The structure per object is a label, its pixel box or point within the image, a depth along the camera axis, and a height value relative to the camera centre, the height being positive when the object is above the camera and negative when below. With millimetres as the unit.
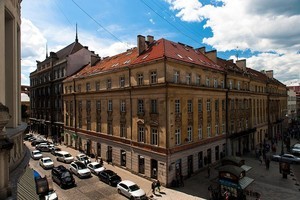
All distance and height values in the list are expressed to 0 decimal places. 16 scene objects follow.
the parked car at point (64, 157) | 33975 -9043
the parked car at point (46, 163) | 30938 -9023
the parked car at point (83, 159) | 32612 -9027
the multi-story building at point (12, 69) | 7750 +1457
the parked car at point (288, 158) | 34312 -9588
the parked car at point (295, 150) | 38175 -9170
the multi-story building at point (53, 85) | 49500 +4483
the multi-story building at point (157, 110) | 25250 -1288
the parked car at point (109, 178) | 24594 -9044
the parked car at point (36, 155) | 35812 -9038
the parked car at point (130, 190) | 20859 -9038
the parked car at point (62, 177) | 24016 -8815
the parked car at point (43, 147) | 41781 -8952
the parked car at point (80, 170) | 27028 -8903
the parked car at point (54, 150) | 39578 -9192
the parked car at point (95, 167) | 28273 -9036
